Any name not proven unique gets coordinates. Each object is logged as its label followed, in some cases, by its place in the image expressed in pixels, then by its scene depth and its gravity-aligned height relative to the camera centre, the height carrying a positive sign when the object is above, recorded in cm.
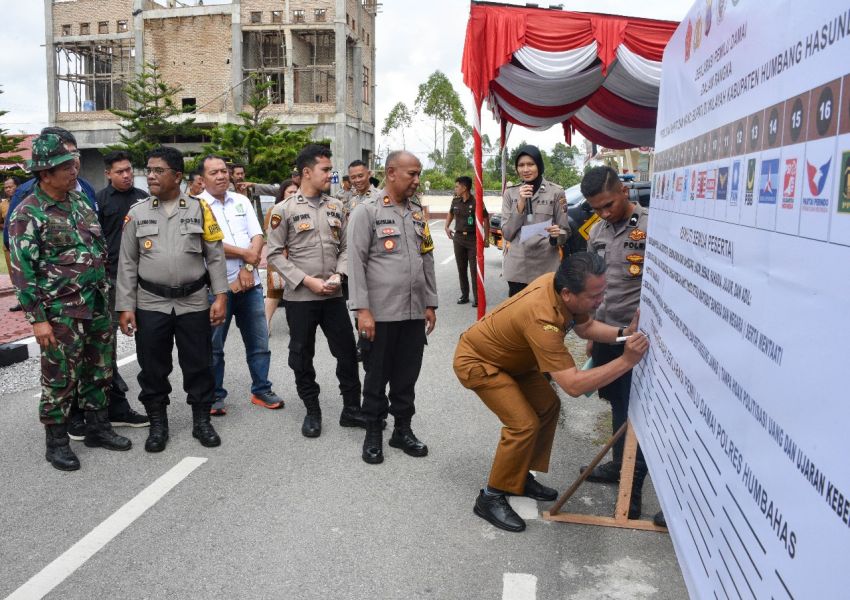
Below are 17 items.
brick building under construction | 4147 +814
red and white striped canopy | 741 +161
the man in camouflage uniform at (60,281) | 422 -53
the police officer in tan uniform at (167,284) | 460 -57
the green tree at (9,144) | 3225 +198
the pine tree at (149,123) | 3762 +373
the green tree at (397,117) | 6431 +718
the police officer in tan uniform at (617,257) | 387 -28
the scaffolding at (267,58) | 4256 +810
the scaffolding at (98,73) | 4584 +743
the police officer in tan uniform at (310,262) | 498 -45
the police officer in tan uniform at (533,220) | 623 -14
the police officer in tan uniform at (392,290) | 443 -55
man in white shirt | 548 -62
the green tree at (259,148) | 2894 +191
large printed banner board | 120 -21
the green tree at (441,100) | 6456 +880
